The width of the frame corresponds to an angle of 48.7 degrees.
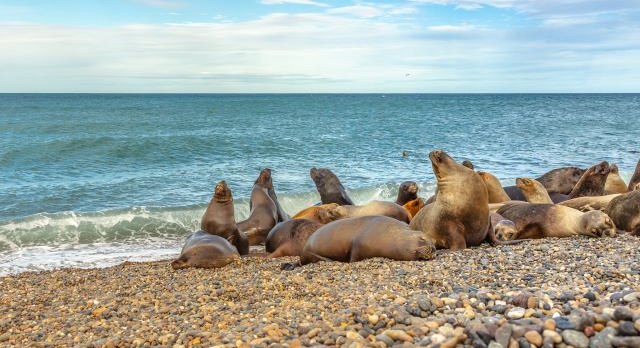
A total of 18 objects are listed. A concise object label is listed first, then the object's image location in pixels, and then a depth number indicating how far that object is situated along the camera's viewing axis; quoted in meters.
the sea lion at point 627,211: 10.48
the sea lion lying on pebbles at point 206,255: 9.84
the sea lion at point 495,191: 13.16
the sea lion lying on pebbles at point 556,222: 10.15
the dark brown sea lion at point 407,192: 14.05
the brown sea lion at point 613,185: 14.33
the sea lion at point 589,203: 11.76
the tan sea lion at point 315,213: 12.39
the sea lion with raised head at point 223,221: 11.70
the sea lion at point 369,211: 11.80
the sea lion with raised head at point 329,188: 15.18
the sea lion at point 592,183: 13.46
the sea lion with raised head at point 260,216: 12.90
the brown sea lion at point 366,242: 8.55
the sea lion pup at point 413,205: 13.05
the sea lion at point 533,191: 13.45
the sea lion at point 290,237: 10.70
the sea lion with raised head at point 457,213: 9.31
